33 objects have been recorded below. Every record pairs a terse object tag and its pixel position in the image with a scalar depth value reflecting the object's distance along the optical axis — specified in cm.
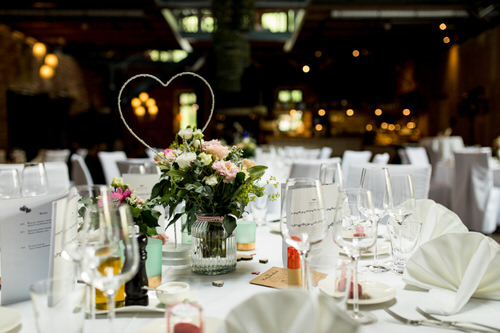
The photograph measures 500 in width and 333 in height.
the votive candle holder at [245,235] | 146
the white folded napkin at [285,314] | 59
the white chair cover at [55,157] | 826
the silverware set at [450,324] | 84
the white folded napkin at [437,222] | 129
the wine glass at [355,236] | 89
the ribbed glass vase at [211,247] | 120
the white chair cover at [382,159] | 459
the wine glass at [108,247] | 74
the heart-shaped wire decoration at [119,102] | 125
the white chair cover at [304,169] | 347
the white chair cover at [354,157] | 541
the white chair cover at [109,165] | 455
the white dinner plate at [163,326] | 82
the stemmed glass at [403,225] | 121
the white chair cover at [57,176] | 284
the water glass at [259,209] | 170
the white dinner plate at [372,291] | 96
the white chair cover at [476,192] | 452
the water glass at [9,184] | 180
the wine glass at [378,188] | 125
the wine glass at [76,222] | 79
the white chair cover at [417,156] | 620
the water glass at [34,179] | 200
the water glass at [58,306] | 69
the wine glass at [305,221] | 91
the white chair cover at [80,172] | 420
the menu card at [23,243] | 101
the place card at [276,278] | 111
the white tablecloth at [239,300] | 87
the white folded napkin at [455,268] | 97
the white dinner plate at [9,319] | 85
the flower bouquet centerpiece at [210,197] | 118
